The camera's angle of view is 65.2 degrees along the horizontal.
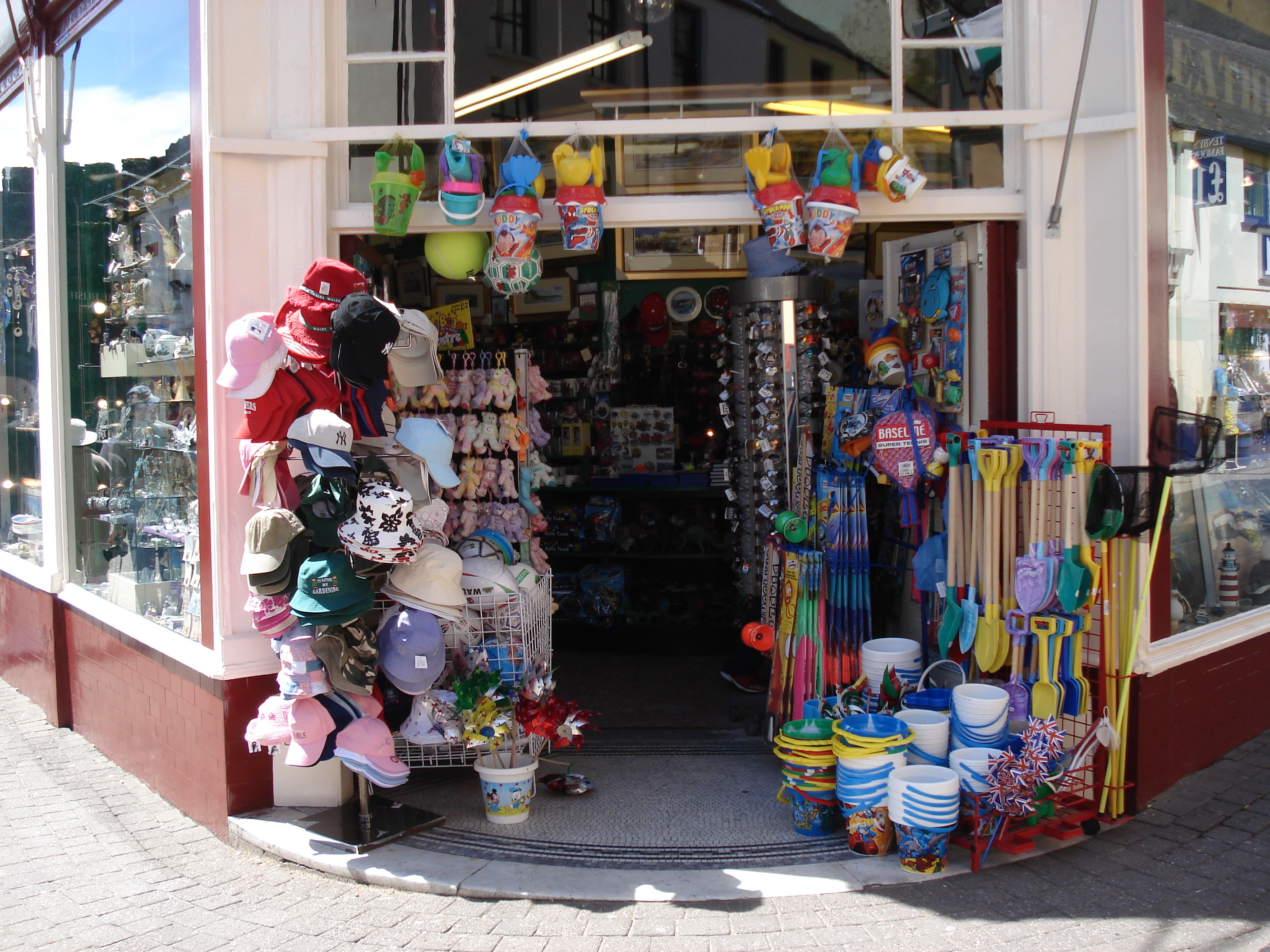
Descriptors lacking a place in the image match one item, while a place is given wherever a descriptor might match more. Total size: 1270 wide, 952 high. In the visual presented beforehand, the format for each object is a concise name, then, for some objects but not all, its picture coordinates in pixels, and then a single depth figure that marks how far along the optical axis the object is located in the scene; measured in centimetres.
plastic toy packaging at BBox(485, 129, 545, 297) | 454
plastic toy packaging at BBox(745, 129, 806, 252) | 460
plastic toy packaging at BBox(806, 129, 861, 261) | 452
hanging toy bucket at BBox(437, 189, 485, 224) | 460
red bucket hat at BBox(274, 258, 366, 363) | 409
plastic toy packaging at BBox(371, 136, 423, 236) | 449
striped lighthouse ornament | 535
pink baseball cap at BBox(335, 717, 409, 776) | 412
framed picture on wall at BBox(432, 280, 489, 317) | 867
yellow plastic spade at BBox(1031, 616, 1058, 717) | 432
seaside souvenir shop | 452
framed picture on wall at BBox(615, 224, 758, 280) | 597
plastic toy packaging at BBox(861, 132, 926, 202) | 453
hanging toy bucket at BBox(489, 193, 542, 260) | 453
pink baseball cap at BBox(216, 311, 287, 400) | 402
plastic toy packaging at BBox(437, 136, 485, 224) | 457
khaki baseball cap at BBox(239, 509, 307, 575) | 389
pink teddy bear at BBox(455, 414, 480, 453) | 507
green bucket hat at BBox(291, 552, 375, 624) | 390
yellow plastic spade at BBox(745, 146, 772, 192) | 458
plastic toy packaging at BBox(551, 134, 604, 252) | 455
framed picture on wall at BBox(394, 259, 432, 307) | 809
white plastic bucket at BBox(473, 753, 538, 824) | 450
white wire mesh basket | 465
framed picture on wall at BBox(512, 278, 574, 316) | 853
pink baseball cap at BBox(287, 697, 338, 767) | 407
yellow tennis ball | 488
